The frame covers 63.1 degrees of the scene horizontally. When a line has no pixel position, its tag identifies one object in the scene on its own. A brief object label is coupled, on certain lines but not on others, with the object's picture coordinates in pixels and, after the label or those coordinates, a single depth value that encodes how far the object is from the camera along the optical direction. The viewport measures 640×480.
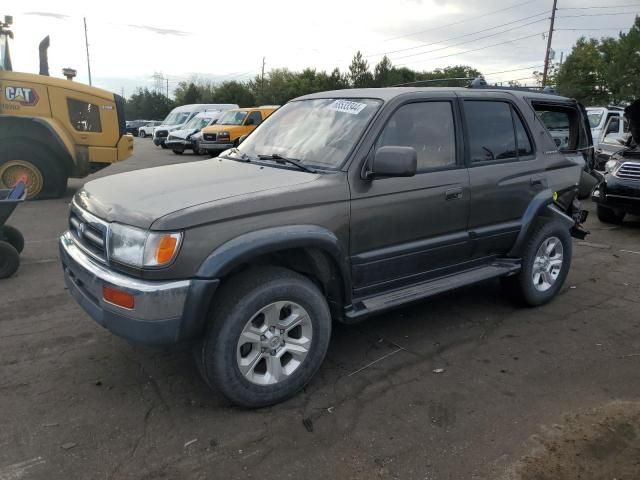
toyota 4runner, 2.81
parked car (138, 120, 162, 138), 45.17
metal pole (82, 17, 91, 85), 65.81
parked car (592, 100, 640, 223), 8.03
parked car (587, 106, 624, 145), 13.41
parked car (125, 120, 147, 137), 50.67
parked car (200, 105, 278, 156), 18.97
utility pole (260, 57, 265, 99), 65.26
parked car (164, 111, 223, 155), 21.61
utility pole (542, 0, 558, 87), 39.89
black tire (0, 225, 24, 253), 5.77
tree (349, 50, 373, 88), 53.00
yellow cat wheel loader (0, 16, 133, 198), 9.14
